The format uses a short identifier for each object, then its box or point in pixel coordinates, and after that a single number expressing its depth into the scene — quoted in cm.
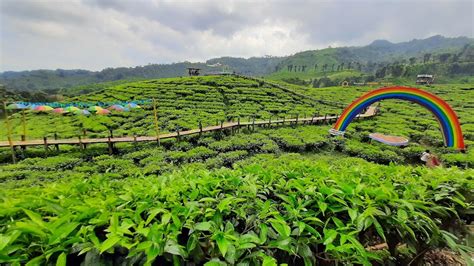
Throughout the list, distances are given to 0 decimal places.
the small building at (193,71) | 4771
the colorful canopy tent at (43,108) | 1240
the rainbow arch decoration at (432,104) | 1251
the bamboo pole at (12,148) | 1115
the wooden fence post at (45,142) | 1196
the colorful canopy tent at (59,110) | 1237
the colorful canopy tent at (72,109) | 1222
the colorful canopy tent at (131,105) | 1304
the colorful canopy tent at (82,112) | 1232
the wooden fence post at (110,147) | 1294
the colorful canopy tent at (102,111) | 1240
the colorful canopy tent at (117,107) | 1286
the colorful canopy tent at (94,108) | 1250
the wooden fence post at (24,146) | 1250
